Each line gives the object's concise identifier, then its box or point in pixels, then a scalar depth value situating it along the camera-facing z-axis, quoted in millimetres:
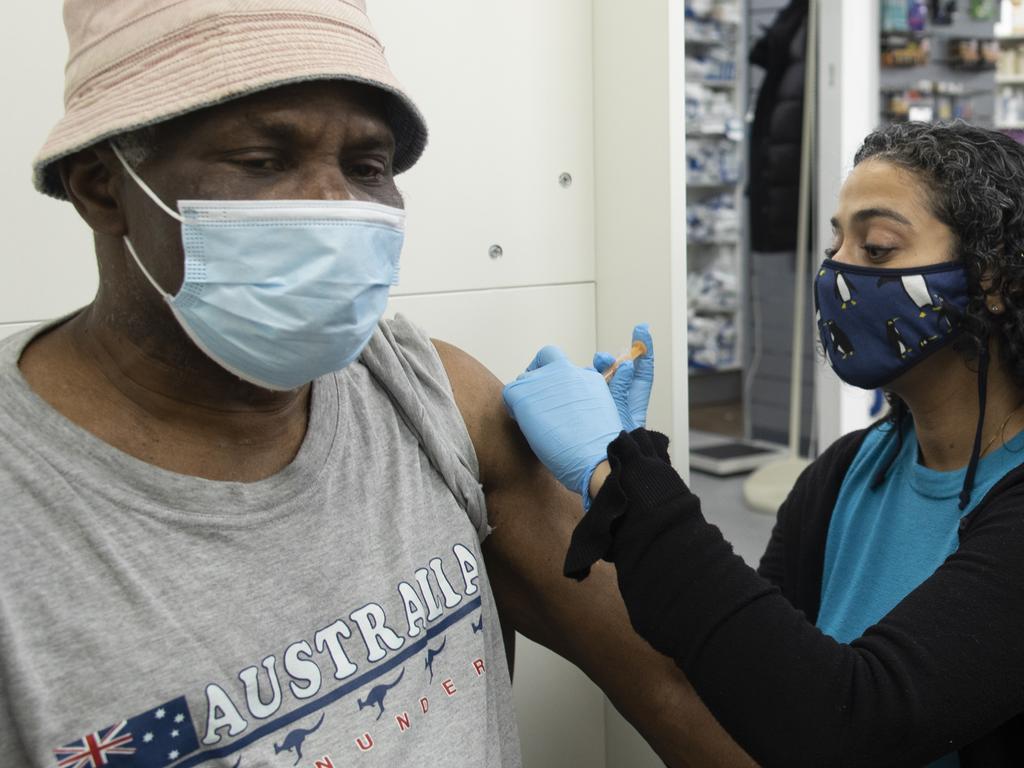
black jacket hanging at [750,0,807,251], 4543
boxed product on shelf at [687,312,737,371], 6734
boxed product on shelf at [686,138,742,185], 6484
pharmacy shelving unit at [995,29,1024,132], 6777
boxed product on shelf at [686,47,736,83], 6379
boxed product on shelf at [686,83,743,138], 6273
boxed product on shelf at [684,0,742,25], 6289
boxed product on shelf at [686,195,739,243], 6605
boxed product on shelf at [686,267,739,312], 6641
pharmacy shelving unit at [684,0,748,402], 6336
